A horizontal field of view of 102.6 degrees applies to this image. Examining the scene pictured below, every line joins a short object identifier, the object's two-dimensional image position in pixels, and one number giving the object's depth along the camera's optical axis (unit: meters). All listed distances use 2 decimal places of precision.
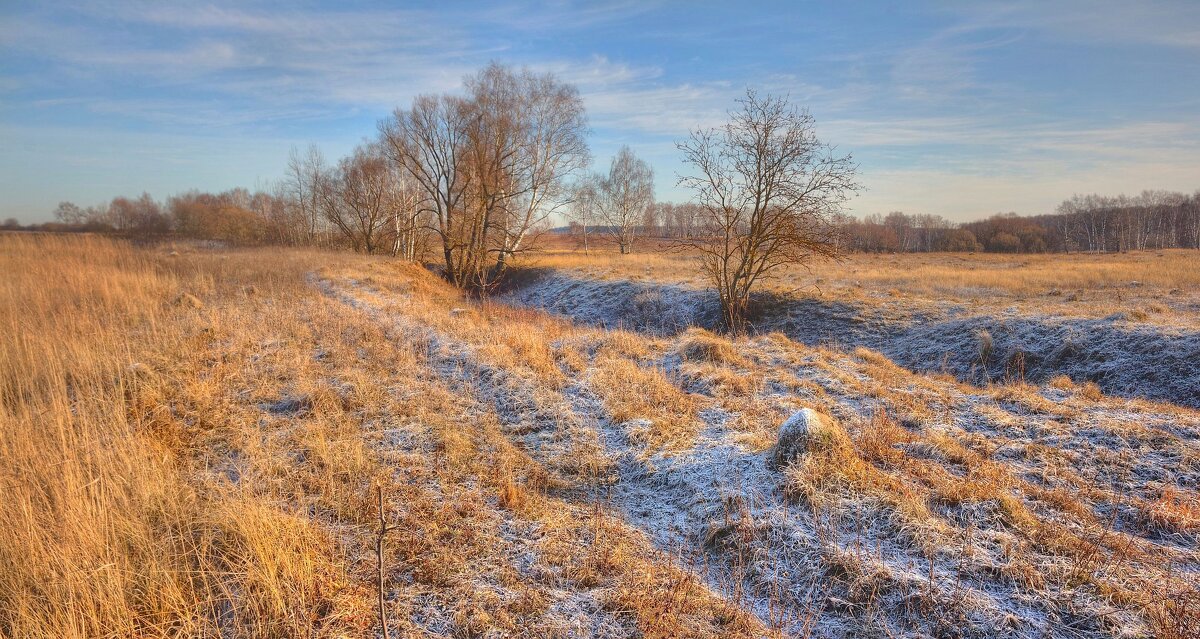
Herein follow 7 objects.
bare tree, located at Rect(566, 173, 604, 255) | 43.25
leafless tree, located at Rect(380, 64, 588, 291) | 21.30
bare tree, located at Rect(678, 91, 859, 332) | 11.62
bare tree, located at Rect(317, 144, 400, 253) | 31.02
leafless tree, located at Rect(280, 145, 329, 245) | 36.84
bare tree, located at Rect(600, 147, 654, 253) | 44.69
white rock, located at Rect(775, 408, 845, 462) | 4.55
